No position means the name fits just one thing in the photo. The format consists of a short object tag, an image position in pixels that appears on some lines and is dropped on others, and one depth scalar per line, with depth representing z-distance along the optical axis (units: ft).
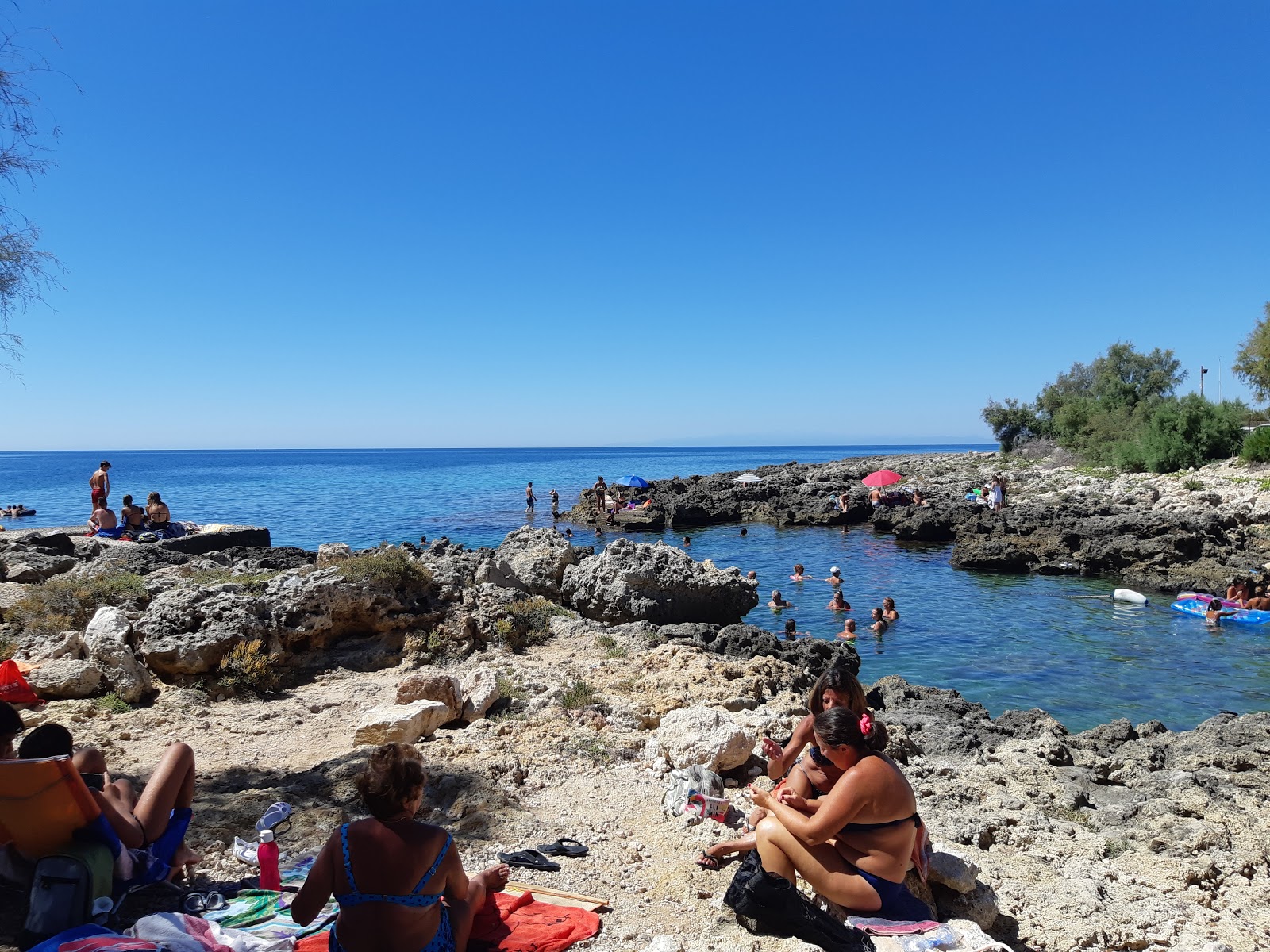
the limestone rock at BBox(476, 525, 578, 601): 44.42
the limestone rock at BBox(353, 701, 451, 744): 22.27
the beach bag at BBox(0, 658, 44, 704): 23.25
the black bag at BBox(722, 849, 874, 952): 12.32
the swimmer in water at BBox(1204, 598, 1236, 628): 52.95
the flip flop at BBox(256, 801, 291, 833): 15.78
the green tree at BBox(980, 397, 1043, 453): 207.31
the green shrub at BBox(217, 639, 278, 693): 27.78
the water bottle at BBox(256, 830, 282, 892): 13.91
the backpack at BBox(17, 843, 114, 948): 11.16
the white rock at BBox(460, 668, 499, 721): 24.64
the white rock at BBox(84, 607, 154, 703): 25.66
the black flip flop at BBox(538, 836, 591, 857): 16.55
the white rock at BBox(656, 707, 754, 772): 21.15
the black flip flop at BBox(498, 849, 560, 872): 15.76
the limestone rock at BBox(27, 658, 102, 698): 24.61
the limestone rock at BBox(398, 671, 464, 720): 24.14
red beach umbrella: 125.70
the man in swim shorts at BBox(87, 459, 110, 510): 60.27
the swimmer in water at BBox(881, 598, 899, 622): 55.52
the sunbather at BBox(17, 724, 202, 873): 13.33
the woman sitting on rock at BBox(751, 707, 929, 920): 13.30
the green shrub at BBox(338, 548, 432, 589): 32.91
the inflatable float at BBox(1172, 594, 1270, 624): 52.60
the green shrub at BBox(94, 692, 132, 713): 24.49
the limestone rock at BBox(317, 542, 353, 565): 44.33
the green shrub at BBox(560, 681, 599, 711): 25.82
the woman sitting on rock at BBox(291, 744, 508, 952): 10.80
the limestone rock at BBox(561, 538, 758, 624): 42.19
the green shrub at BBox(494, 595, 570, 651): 34.47
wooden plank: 14.33
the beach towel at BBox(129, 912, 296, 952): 11.22
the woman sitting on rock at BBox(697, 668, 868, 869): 15.19
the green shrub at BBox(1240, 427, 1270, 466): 108.78
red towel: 12.53
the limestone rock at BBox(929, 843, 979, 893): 14.71
